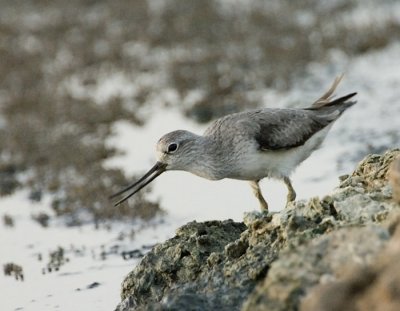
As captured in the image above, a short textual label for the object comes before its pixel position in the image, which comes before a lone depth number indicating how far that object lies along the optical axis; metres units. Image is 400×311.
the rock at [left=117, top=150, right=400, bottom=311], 9.44
